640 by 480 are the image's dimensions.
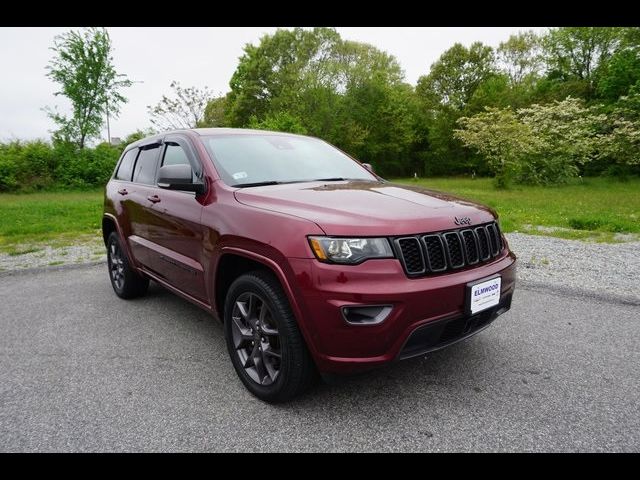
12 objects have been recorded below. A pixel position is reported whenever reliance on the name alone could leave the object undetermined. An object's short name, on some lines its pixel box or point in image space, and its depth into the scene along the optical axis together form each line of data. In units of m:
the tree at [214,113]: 32.12
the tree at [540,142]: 21.53
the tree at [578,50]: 35.53
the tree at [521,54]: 41.72
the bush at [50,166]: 21.66
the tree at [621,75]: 27.81
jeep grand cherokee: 2.12
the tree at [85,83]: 27.05
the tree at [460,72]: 39.19
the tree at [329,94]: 35.62
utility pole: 28.21
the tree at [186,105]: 30.61
